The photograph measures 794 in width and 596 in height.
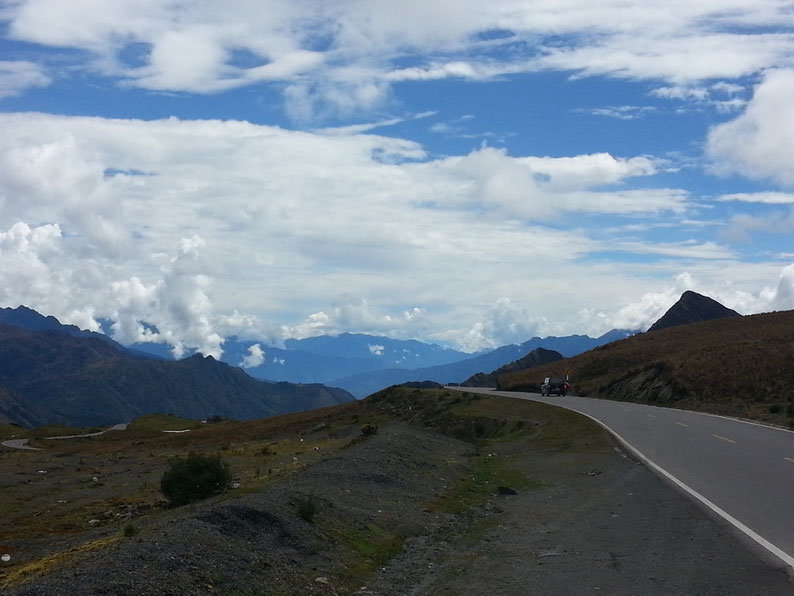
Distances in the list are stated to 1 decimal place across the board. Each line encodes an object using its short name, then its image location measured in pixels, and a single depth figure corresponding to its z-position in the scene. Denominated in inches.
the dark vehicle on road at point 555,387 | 2459.4
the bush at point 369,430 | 1352.7
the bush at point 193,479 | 774.4
